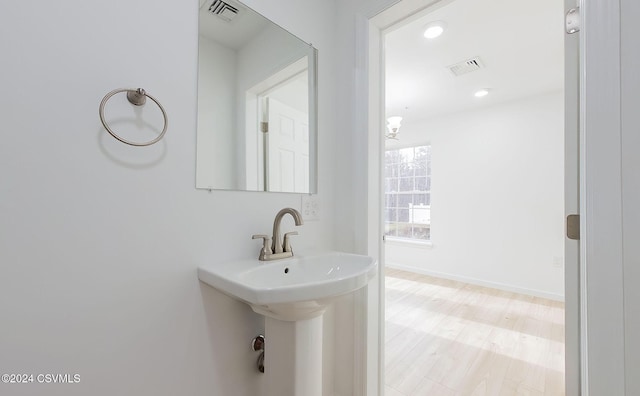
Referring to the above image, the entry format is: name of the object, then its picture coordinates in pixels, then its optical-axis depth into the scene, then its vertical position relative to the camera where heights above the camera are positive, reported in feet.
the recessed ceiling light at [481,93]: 9.44 +4.02
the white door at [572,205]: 2.74 -0.06
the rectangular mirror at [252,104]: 3.31 +1.43
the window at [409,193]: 13.44 +0.36
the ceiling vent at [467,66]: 7.39 +3.99
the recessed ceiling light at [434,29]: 5.89 +4.01
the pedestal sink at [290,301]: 2.45 -1.07
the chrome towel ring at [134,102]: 2.41 +1.00
